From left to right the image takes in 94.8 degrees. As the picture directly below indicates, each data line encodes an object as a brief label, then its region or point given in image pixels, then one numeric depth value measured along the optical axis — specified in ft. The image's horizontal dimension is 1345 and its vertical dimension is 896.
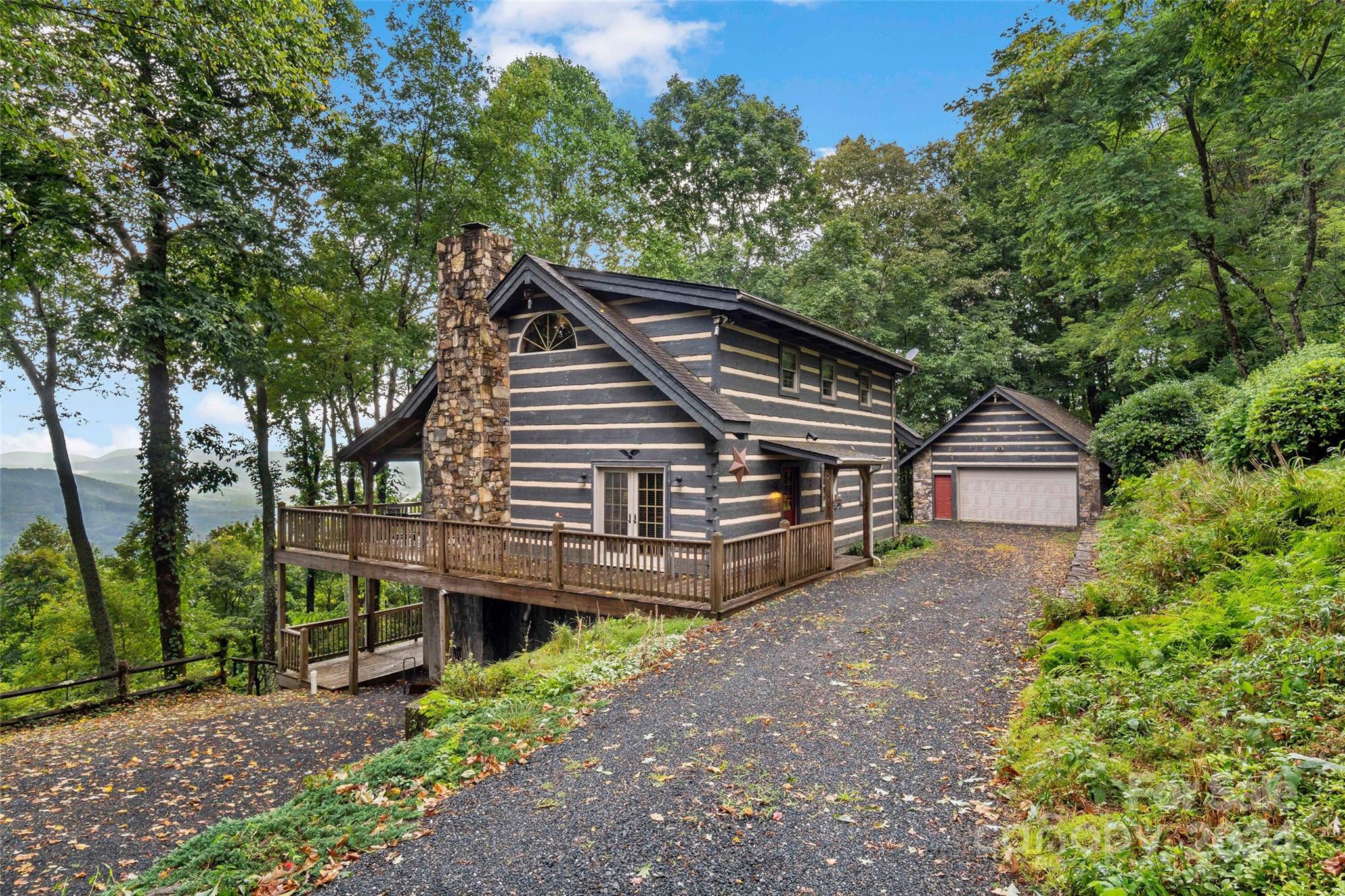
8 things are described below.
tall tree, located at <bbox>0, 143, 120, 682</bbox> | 41.06
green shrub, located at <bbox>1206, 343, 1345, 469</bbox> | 28.43
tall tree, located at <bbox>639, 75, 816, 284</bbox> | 111.65
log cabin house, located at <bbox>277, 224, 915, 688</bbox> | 35.37
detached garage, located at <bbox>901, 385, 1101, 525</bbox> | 72.54
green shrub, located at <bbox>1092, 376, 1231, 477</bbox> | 51.96
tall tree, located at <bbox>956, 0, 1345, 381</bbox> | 49.16
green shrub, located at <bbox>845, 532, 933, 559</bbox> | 53.62
